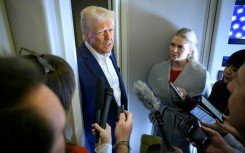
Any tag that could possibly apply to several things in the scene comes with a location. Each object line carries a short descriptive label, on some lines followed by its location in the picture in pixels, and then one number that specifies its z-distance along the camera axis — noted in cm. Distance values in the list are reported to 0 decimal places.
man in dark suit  103
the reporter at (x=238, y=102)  43
